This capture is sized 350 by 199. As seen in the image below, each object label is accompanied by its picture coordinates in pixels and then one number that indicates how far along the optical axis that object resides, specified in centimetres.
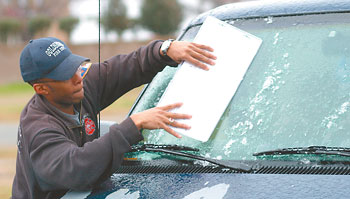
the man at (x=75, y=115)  357
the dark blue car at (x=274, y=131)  346
